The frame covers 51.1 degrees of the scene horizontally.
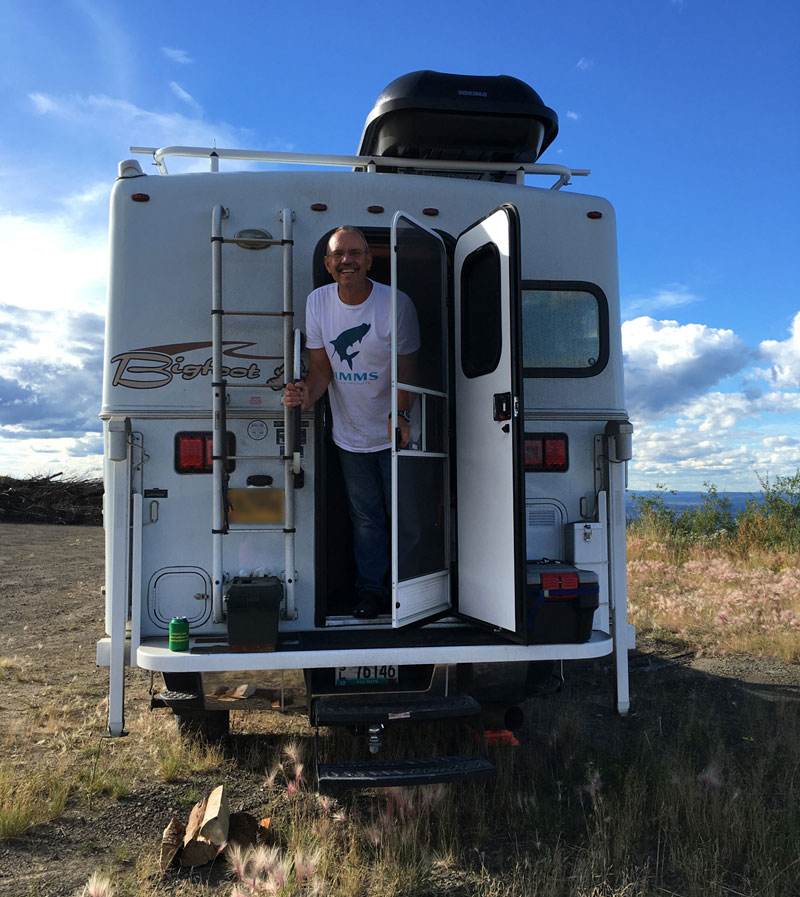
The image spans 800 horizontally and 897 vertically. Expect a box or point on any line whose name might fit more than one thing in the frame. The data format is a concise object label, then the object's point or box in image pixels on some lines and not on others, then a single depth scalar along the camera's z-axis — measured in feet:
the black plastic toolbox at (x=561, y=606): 13.05
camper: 12.92
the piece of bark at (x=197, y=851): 11.21
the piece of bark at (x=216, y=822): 11.37
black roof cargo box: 16.55
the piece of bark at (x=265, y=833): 11.72
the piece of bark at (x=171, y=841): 11.12
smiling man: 13.74
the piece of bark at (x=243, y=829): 11.55
